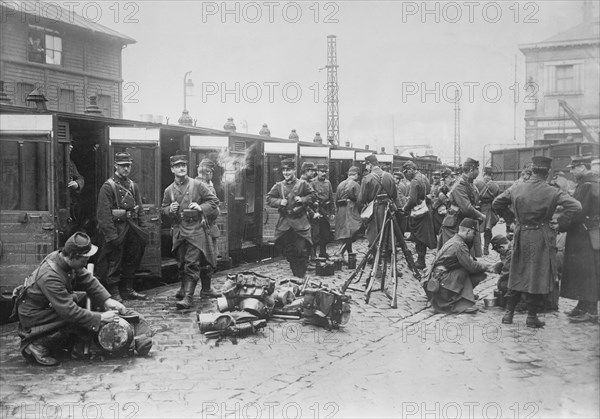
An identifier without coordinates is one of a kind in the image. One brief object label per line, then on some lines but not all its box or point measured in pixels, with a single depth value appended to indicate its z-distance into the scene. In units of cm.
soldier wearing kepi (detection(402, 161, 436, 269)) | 1071
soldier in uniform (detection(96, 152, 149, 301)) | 799
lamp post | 1467
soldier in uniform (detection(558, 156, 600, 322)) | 691
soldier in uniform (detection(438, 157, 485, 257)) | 885
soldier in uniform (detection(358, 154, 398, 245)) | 955
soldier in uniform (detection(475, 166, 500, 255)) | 1286
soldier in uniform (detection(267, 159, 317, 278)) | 966
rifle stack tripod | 821
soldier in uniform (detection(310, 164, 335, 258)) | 1208
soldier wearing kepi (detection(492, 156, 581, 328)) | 660
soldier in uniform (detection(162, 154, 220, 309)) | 793
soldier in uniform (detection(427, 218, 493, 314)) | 750
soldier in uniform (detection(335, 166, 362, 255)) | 1144
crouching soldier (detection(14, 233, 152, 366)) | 550
